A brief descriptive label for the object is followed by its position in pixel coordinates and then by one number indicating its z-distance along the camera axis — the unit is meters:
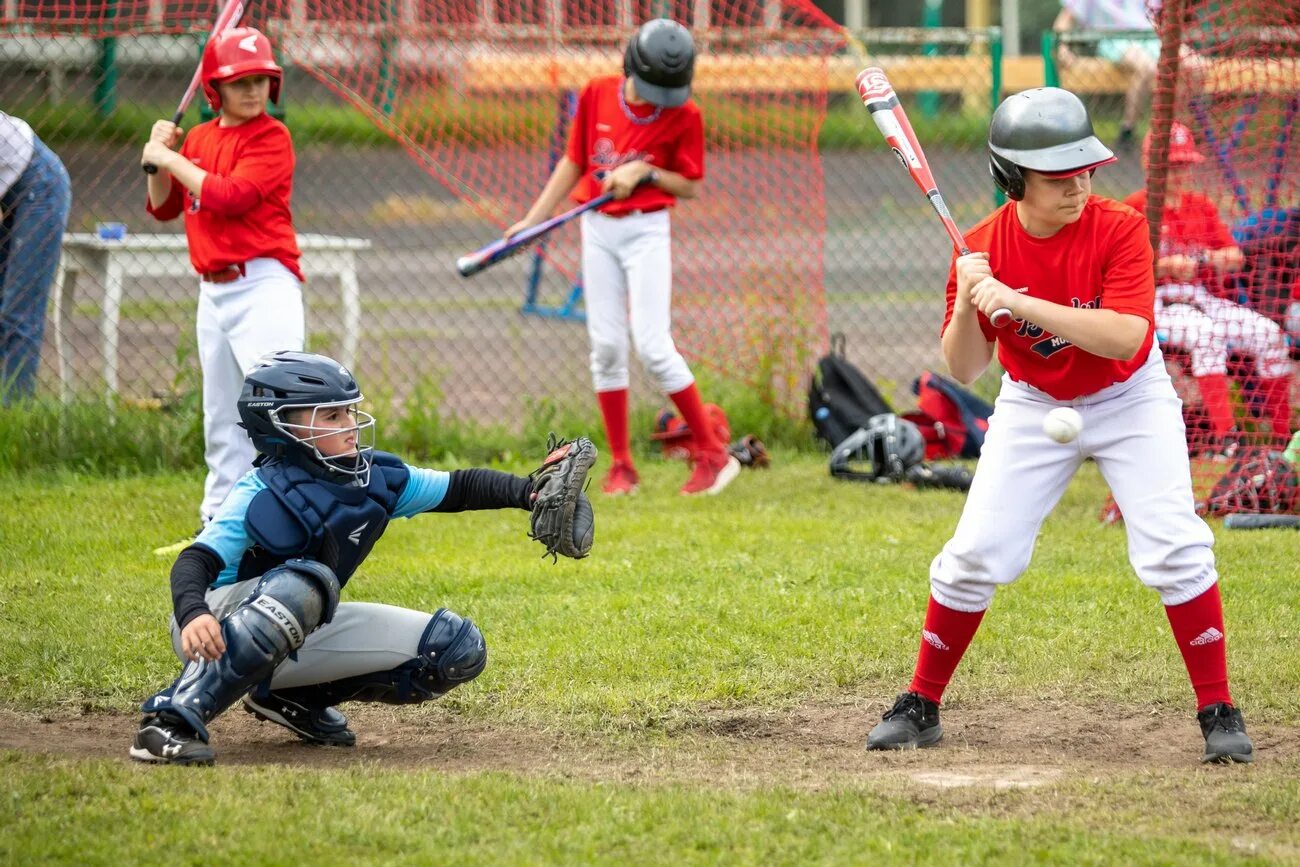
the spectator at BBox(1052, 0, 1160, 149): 22.44
